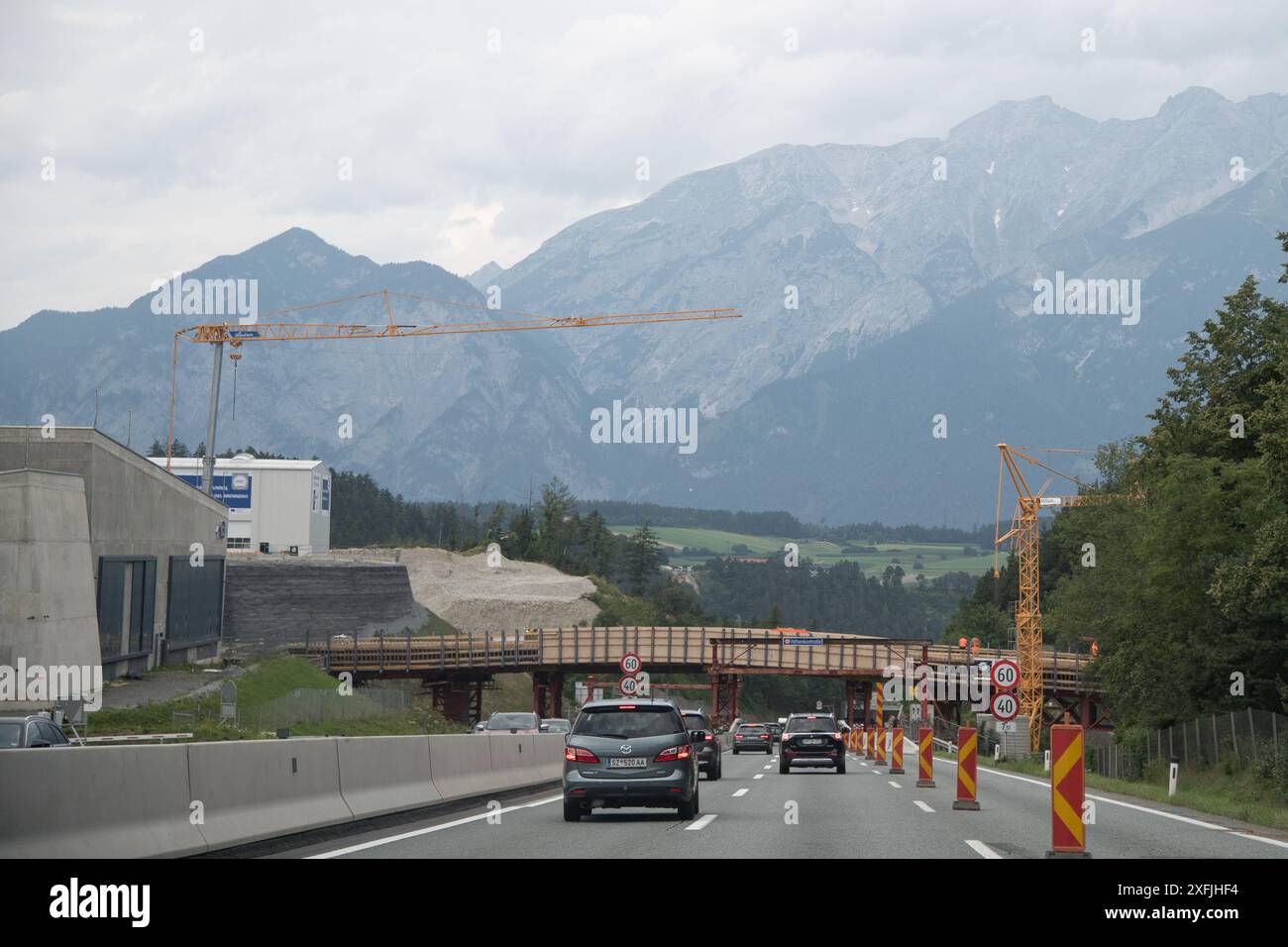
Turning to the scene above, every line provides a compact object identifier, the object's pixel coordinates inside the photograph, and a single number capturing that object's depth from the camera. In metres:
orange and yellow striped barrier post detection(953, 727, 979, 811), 22.27
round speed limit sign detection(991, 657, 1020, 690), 32.28
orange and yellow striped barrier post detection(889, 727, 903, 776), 37.81
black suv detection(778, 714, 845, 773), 37.12
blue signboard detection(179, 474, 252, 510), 101.12
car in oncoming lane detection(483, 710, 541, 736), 38.59
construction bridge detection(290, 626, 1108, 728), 92.44
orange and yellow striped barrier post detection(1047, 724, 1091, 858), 13.85
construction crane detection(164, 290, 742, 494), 100.62
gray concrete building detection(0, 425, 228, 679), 46.44
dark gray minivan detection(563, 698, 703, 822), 19.75
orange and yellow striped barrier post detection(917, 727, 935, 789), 28.60
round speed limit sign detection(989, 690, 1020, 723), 32.97
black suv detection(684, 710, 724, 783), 31.28
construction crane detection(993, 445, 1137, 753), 97.06
